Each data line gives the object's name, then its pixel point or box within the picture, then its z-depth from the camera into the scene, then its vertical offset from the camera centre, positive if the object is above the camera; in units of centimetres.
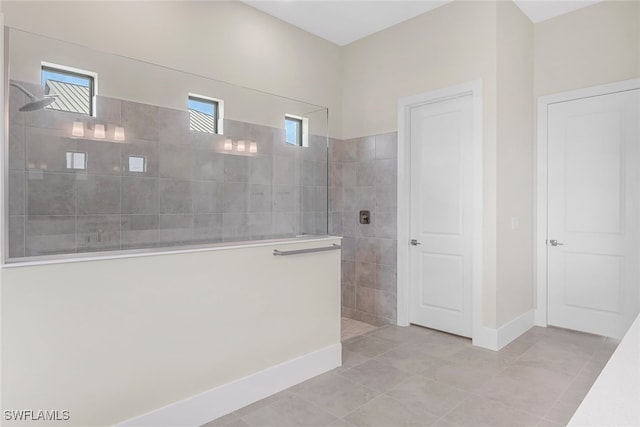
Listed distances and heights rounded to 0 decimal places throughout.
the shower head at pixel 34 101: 159 +51
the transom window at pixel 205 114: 218 +60
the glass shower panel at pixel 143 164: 163 +27
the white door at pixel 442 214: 349 +0
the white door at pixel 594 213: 330 +0
